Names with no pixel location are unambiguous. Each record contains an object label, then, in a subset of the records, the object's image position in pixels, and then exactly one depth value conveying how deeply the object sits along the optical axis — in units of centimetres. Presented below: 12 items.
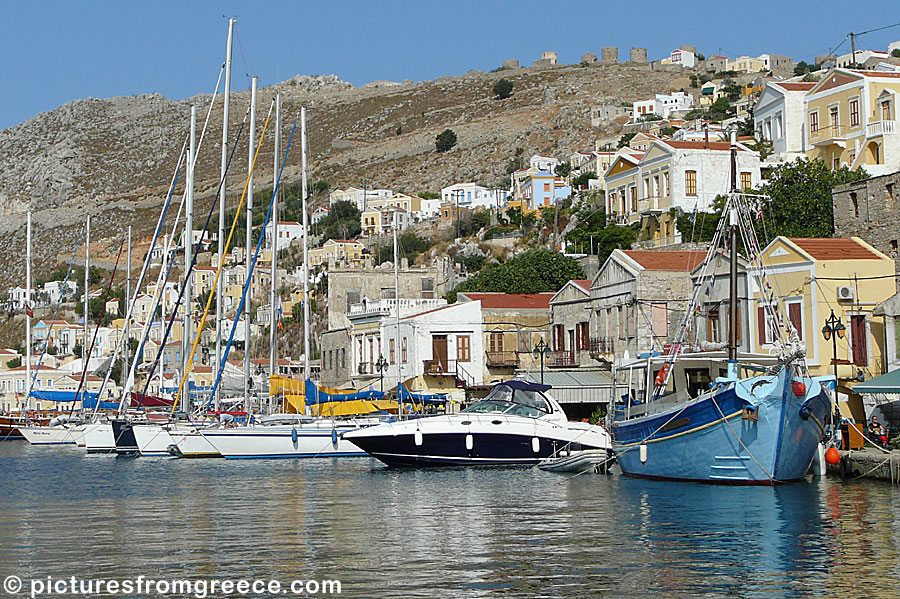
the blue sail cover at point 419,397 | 5818
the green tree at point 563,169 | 16492
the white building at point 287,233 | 18846
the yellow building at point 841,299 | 4116
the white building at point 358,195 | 18888
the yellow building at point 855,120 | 7150
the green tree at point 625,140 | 15312
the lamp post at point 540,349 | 5578
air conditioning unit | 4159
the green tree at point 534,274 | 7775
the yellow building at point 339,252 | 15575
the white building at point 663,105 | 19300
